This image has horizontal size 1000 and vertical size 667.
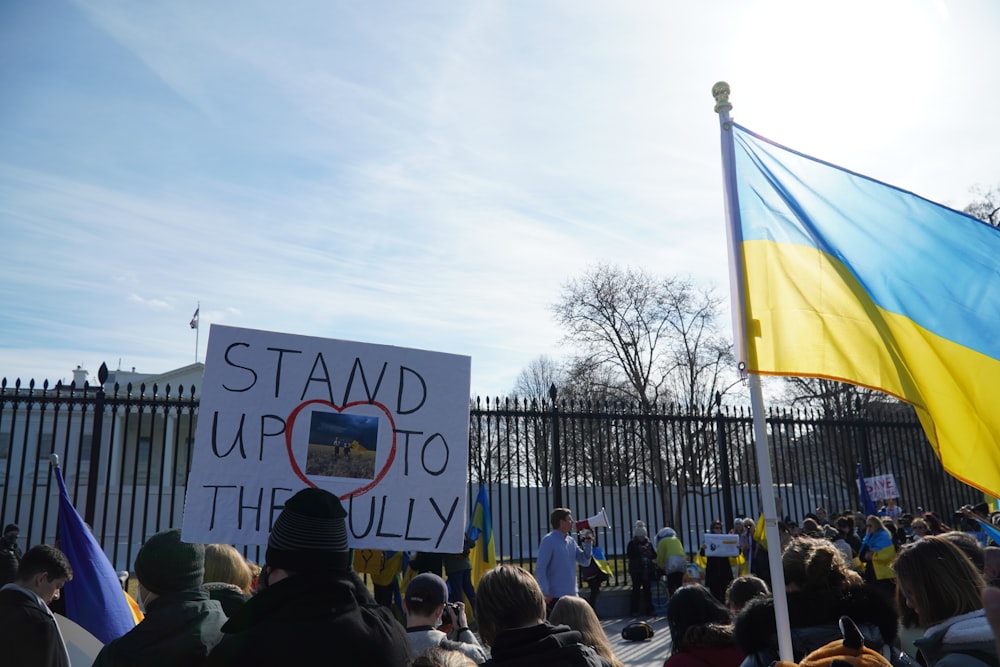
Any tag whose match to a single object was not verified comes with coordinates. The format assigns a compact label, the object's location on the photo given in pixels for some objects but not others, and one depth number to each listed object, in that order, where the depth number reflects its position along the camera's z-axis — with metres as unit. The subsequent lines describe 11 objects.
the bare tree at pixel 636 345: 31.69
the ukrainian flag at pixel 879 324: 3.72
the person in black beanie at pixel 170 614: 2.71
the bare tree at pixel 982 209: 28.01
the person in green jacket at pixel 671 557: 14.04
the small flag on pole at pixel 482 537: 11.05
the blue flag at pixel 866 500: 14.68
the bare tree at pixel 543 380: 44.83
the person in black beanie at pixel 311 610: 2.04
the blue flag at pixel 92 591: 4.60
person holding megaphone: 8.81
